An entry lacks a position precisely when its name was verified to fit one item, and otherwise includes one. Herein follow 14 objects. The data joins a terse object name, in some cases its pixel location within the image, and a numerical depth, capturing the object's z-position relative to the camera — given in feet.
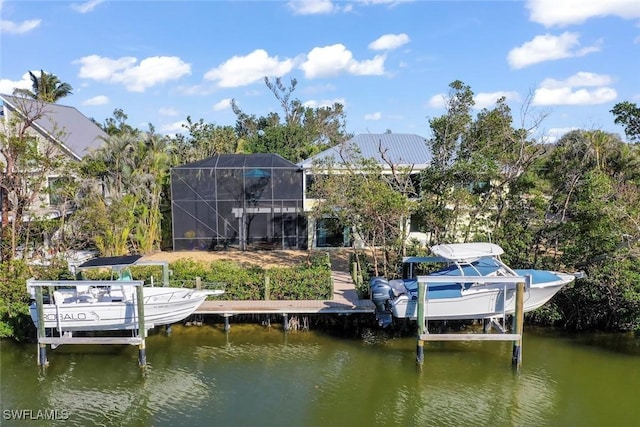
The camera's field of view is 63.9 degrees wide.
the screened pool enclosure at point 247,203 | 85.25
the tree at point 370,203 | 61.00
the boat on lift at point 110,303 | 46.42
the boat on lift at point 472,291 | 46.87
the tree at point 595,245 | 50.39
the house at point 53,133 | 62.64
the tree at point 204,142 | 117.19
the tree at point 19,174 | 58.65
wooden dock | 52.75
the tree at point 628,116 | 79.56
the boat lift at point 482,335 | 44.47
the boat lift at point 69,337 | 45.18
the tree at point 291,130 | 138.82
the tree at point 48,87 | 128.67
